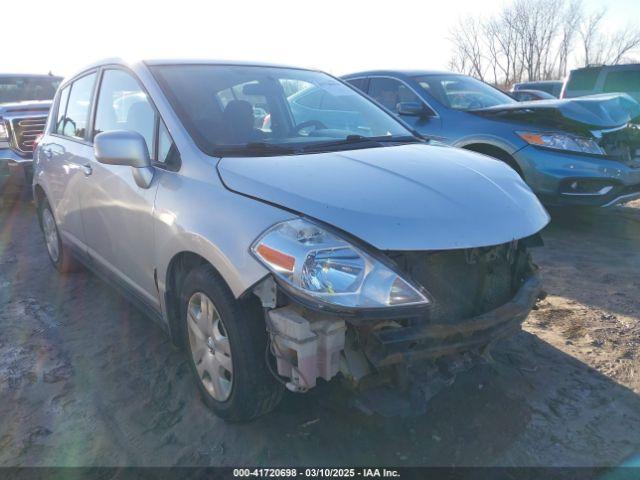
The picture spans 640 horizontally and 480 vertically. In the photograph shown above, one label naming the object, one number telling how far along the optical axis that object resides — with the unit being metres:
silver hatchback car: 1.99
